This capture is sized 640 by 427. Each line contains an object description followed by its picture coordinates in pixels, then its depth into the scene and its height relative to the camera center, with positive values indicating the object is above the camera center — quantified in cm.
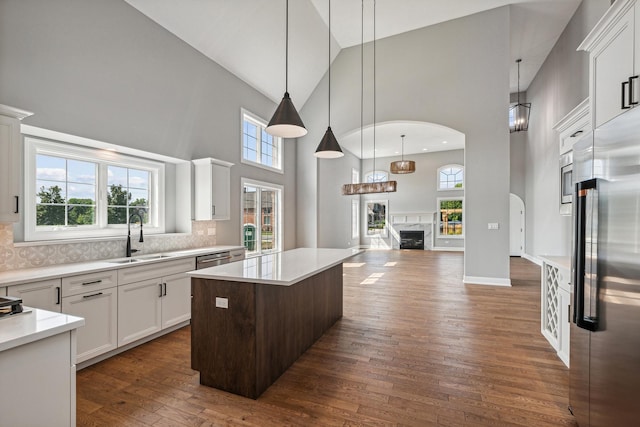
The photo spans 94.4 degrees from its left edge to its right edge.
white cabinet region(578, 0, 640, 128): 191 +109
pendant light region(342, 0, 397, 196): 576 +55
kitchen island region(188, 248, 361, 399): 220 -88
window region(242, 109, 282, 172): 595 +146
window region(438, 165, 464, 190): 1171 +142
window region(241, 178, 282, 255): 598 -10
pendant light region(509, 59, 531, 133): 745 +277
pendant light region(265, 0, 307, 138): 260 +83
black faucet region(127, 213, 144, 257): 348 -29
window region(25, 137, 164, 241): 297 +25
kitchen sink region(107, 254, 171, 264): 312 -52
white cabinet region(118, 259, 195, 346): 290 -94
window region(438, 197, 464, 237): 1171 -17
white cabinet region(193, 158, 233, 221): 443 +36
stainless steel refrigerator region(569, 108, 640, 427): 132 -30
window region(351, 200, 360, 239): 1151 -26
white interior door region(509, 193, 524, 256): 950 -40
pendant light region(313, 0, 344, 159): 349 +80
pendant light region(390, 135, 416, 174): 841 +131
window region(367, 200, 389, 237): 1276 -23
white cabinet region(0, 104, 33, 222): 231 +40
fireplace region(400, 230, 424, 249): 1210 -108
